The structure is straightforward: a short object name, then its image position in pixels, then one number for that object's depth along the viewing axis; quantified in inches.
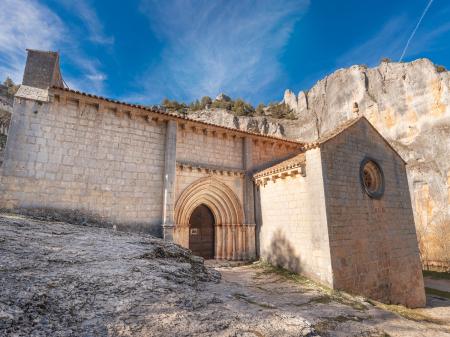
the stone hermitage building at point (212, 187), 312.8
